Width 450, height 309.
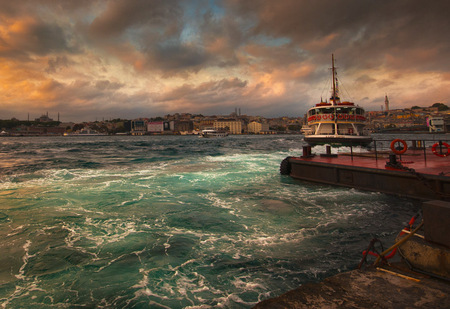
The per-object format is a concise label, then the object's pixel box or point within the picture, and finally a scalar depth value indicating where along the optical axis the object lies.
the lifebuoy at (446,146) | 14.20
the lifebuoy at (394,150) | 11.94
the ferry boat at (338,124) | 33.81
